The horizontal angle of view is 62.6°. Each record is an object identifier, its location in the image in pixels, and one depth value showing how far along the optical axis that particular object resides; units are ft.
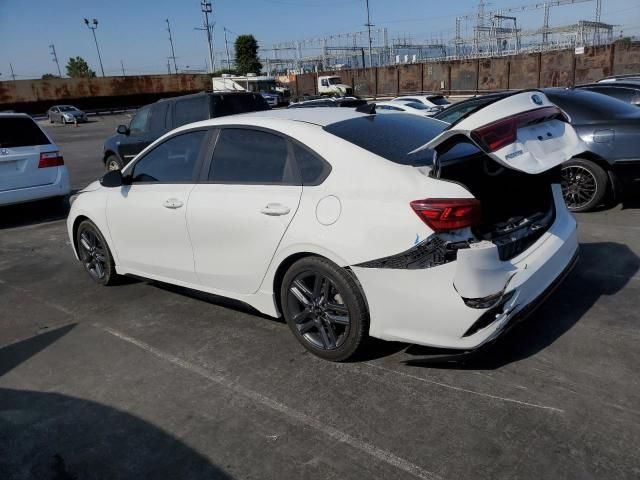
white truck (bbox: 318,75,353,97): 137.49
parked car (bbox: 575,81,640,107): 29.12
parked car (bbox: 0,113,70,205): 25.80
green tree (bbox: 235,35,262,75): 258.37
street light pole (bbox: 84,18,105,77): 253.03
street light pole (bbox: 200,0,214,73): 211.37
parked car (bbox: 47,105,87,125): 128.03
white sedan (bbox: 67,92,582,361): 9.47
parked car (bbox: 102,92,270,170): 31.37
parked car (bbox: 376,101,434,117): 58.72
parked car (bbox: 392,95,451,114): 66.83
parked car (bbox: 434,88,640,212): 20.10
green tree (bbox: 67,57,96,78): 350.43
